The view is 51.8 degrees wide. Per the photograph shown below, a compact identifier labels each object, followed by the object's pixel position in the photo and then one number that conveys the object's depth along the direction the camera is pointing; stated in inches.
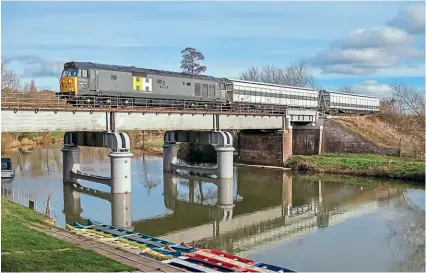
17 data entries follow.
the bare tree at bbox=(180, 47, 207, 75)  3479.3
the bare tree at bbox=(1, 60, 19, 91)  2491.4
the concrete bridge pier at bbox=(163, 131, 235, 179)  1302.9
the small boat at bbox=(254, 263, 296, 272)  477.8
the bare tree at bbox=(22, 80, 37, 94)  3163.6
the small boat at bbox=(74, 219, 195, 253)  552.3
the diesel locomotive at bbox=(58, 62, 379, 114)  1131.3
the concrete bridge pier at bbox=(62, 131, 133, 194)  1023.0
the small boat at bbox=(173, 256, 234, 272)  472.1
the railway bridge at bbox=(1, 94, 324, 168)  950.4
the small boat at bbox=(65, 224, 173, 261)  514.6
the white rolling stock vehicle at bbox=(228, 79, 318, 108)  1596.9
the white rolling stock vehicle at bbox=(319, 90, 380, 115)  2060.8
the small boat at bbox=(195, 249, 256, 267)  497.4
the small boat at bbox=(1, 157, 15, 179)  1279.5
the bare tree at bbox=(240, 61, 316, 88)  3878.0
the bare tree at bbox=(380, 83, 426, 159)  1631.4
